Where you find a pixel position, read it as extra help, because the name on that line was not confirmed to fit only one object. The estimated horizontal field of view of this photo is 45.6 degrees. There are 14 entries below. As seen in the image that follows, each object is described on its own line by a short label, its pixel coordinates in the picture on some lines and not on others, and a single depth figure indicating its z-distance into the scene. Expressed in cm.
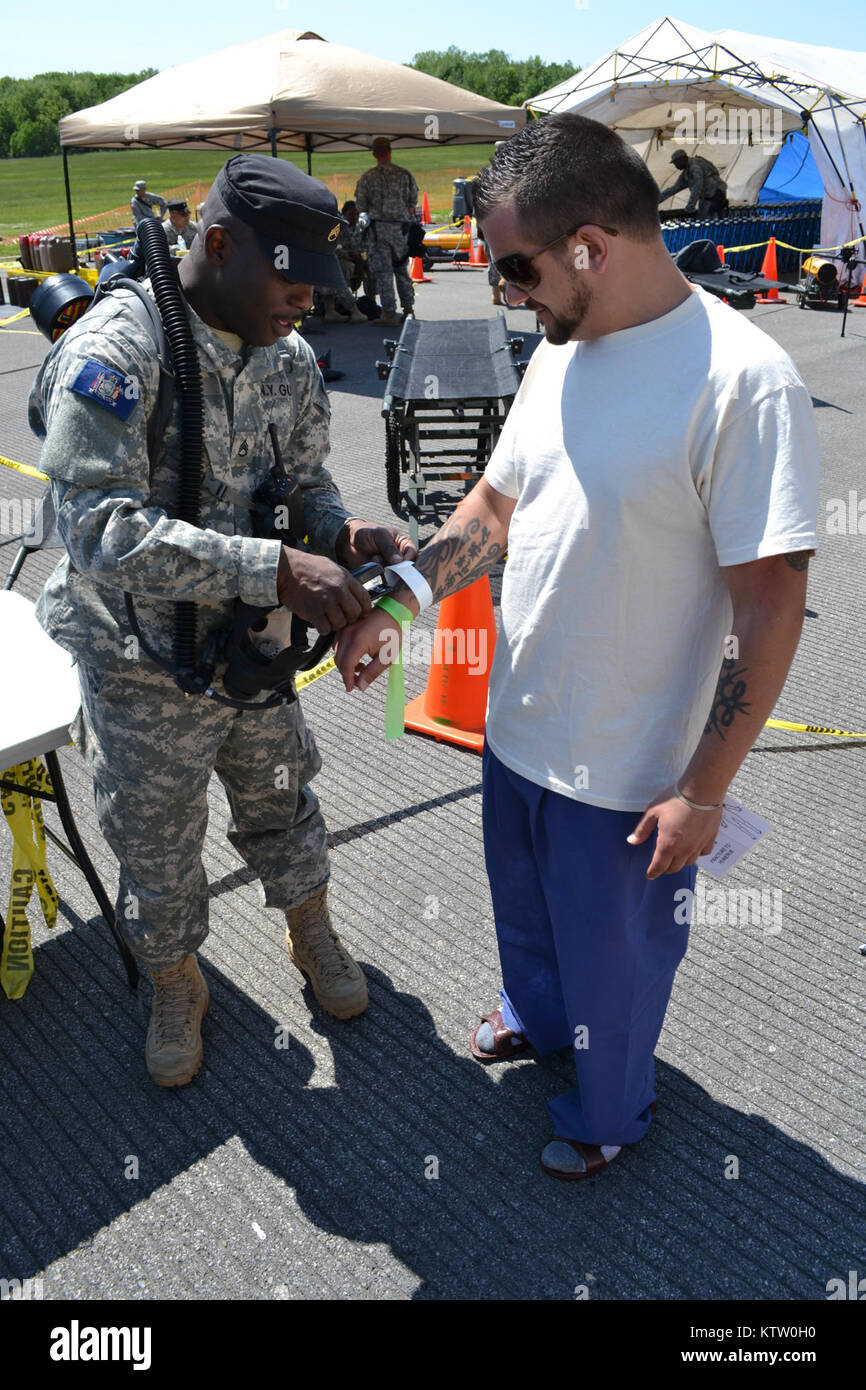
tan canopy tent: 1147
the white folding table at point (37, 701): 239
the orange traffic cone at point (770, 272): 1388
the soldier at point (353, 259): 1297
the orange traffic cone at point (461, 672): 405
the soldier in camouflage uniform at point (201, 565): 194
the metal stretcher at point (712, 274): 992
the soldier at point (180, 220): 1272
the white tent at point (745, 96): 1523
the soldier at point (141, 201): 1311
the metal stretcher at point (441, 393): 577
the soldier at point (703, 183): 1553
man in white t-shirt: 170
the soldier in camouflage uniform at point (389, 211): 1223
